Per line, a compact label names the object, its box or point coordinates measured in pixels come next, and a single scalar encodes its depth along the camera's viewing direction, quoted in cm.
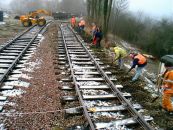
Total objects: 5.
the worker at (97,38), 887
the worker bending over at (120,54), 576
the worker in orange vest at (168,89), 376
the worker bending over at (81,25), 1288
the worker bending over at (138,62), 506
